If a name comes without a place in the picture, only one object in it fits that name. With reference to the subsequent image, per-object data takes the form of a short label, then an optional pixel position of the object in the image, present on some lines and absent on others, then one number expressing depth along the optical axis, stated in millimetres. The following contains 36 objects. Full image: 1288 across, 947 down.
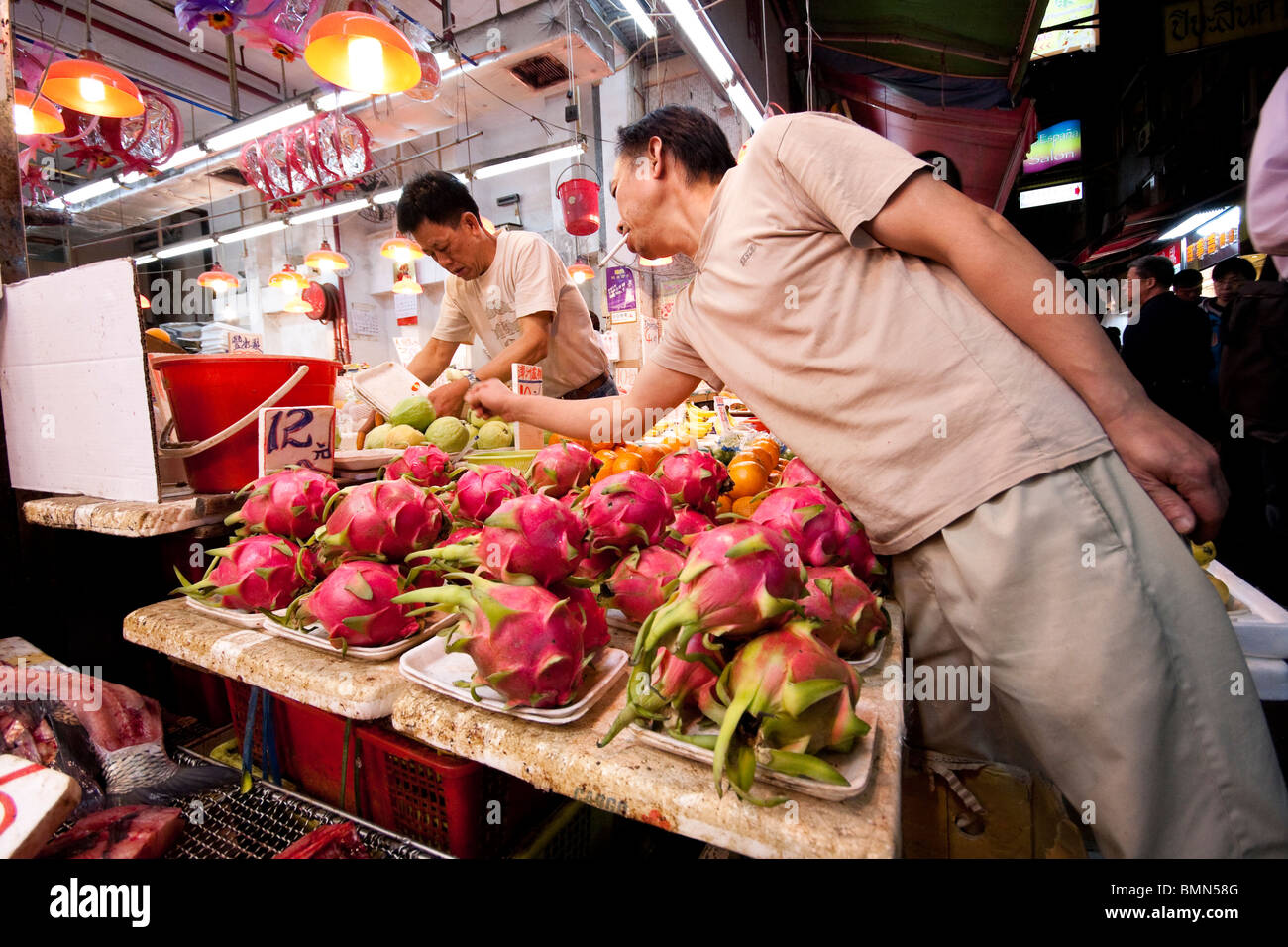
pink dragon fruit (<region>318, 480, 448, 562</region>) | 1114
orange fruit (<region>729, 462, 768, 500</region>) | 1835
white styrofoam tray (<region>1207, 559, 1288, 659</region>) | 1623
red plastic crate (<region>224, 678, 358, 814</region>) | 1305
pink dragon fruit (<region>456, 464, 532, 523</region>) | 1276
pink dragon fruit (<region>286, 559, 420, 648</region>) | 994
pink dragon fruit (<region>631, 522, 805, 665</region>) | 714
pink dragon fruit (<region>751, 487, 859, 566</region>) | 1108
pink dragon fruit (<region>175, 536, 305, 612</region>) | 1148
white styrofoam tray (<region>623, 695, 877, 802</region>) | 652
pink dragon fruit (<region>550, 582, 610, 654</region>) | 901
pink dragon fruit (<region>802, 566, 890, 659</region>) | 903
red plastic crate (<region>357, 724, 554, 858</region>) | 1099
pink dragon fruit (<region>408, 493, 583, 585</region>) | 857
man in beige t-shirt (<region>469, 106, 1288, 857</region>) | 1036
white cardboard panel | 1417
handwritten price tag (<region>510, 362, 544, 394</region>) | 2311
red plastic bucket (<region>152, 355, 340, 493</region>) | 1557
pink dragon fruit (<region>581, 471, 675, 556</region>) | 1064
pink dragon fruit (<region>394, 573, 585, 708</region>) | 778
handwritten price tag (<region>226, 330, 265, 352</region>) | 3346
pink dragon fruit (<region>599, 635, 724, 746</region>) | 737
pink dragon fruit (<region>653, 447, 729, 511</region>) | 1414
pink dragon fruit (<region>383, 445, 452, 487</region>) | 1550
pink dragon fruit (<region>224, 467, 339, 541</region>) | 1258
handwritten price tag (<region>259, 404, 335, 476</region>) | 1473
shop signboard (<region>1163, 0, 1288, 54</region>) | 4766
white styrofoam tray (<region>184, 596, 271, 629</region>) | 1165
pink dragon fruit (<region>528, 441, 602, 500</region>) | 1488
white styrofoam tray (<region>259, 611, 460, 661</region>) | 1015
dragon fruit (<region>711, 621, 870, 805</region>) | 638
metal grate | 1179
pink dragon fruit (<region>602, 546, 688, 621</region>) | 999
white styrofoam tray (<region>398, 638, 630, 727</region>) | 808
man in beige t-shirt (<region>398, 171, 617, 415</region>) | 3057
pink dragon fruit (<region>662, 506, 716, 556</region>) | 1101
